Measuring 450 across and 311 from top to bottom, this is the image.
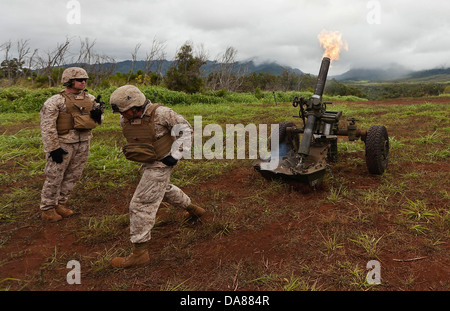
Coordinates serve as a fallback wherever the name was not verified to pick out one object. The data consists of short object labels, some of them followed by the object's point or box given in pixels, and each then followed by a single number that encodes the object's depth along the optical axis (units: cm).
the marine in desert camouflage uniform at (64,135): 344
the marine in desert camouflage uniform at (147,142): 268
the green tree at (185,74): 1800
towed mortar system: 410
